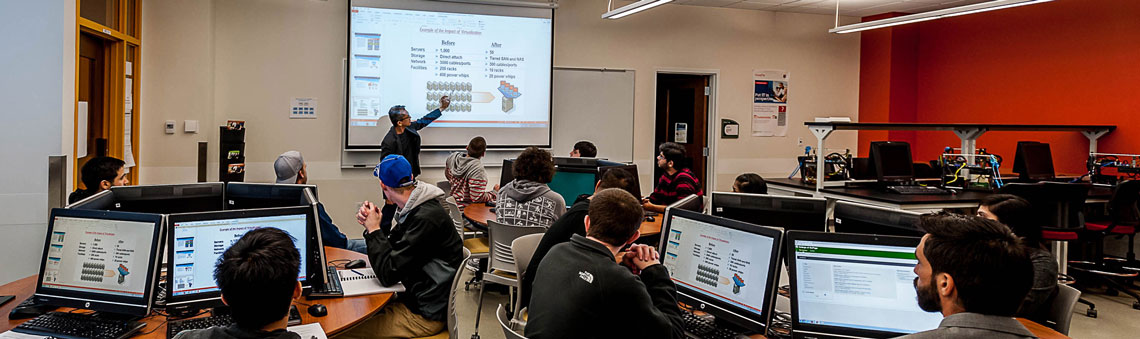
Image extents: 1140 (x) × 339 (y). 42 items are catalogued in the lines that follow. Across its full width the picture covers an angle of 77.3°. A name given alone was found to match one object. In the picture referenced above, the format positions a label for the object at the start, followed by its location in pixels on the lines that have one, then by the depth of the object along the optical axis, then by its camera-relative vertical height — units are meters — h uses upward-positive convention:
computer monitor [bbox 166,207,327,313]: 2.32 -0.35
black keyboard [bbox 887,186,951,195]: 5.75 -0.27
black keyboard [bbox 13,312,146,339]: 2.12 -0.59
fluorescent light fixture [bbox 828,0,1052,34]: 5.84 +1.31
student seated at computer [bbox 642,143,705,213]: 4.82 -0.21
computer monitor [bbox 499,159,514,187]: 5.74 -0.22
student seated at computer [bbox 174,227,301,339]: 1.64 -0.34
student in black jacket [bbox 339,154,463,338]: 2.77 -0.47
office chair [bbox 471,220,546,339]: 3.85 -0.59
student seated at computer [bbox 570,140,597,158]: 6.48 -0.01
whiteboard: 7.70 +0.41
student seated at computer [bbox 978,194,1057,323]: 2.43 -0.33
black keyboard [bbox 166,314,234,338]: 2.20 -0.59
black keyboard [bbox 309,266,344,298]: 2.64 -0.56
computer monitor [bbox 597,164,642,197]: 4.36 -0.21
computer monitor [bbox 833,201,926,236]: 2.34 -0.22
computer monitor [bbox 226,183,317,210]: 3.11 -0.25
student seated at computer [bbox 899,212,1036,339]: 1.49 -0.25
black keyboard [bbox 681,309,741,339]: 2.28 -0.58
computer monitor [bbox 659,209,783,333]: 2.18 -0.37
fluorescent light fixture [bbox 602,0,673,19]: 6.22 +1.30
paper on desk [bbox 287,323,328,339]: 2.18 -0.59
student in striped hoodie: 5.58 -0.27
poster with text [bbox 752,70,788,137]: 8.52 +0.61
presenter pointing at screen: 6.45 +0.05
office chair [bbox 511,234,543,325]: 3.32 -0.49
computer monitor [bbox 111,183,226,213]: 2.89 -0.26
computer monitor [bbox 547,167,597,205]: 5.46 -0.26
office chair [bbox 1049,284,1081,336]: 2.38 -0.49
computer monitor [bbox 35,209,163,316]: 2.26 -0.41
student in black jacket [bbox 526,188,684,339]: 1.96 -0.39
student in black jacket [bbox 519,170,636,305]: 3.00 -0.35
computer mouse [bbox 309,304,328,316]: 2.40 -0.57
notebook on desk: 2.72 -0.56
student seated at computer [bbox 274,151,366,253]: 3.66 -0.24
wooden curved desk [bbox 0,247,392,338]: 2.26 -0.59
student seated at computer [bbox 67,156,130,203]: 3.37 -0.19
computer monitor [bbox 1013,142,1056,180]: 6.75 -0.01
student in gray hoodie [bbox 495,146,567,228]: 4.23 -0.29
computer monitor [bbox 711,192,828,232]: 2.78 -0.23
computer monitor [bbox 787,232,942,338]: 2.06 -0.38
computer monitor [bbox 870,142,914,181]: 6.00 -0.04
